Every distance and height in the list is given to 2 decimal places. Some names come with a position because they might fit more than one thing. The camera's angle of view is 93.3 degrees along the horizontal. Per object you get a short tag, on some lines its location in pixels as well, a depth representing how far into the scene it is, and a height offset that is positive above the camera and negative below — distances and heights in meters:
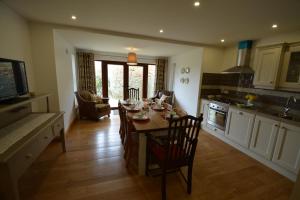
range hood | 3.30 +0.58
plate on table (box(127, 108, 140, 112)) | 2.80 -0.63
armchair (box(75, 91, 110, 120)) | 4.31 -0.94
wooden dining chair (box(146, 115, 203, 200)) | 1.64 -0.85
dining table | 1.95 -0.68
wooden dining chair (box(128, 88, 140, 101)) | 4.57 -0.51
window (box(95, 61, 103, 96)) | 5.48 +0.04
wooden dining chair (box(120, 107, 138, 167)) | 2.27 -1.00
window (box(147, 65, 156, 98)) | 6.23 -0.08
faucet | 2.63 -0.40
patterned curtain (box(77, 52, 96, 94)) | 5.01 +0.15
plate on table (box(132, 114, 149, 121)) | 2.28 -0.64
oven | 3.34 -0.84
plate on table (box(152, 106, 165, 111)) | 2.96 -0.62
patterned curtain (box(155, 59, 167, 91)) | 6.04 +0.23
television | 1.70 -0.08
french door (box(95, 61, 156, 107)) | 5.59 -0.07
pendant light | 3.84 +0.52
